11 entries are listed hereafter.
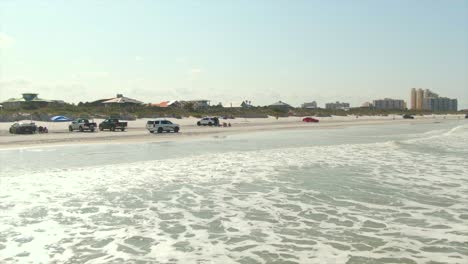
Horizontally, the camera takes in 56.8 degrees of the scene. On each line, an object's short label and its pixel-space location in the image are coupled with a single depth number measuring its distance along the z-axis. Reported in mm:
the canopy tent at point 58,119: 71412
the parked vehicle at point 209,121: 72188
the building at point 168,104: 120062
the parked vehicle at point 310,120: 101738
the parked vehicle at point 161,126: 53719
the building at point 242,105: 150825
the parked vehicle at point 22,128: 49281
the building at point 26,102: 88075
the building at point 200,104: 130225
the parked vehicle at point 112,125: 56312
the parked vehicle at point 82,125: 54397
